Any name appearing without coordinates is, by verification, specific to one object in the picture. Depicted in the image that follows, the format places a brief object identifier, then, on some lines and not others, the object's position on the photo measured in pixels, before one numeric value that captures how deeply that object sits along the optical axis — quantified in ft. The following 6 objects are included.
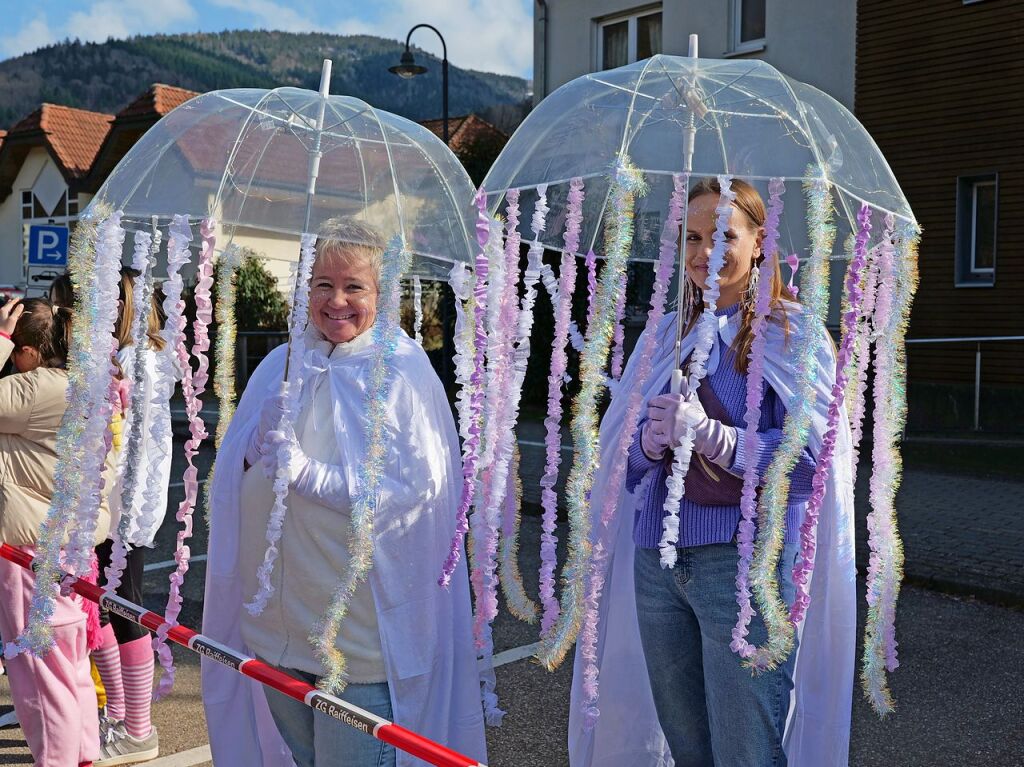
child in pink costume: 11.46
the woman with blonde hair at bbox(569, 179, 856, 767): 7.98
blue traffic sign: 45.16
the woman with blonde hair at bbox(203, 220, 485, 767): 8.21
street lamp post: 56.34
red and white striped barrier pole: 7.26
